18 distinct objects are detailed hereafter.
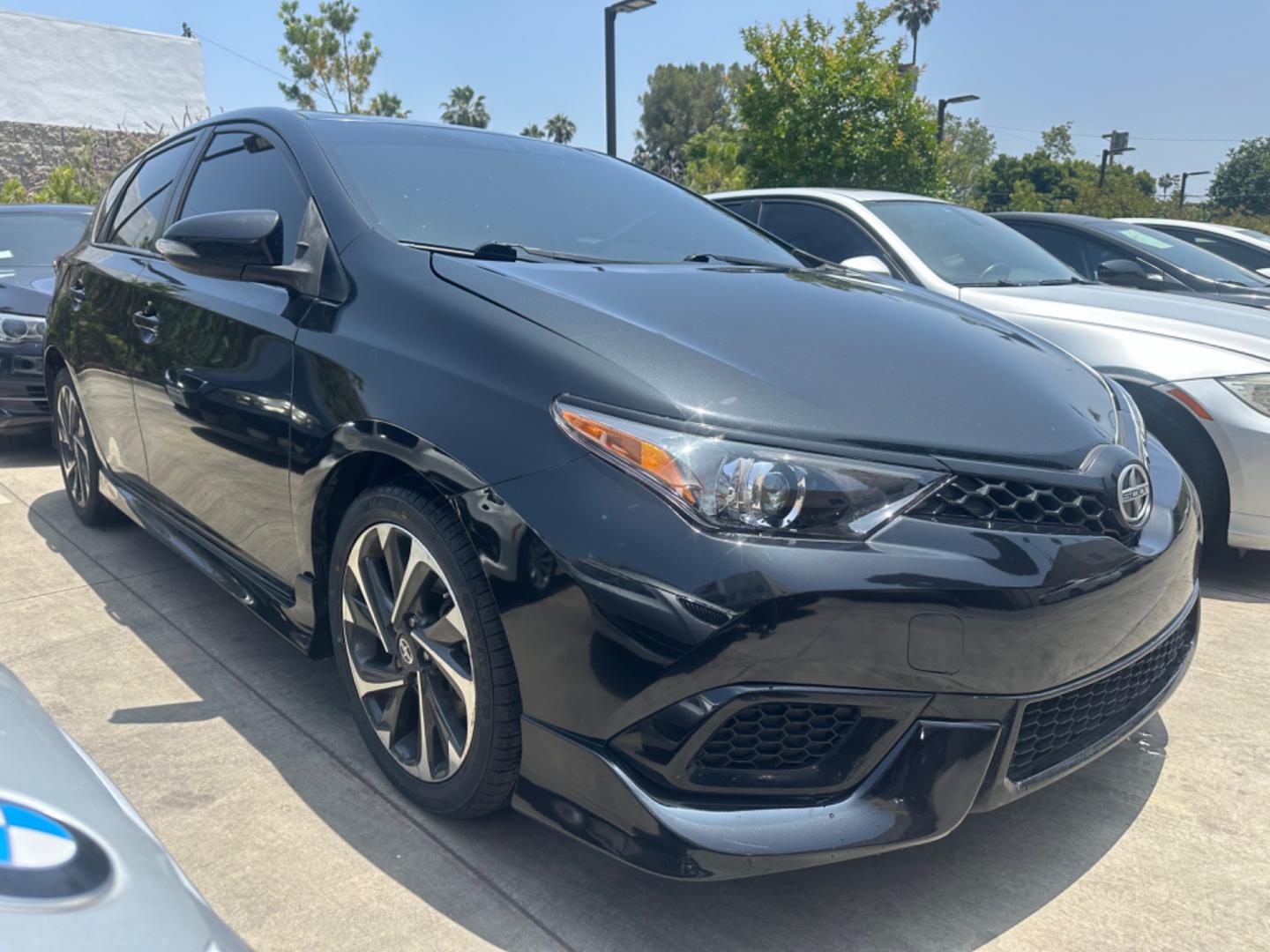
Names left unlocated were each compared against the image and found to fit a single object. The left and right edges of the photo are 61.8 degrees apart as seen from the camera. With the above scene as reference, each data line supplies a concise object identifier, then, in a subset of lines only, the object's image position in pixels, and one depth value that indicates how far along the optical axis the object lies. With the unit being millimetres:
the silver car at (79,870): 918
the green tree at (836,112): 14641
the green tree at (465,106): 72375
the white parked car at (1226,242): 8195
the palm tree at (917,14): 84875
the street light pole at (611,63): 10539
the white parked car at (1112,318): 3777
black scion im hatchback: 1749
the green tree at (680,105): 70688
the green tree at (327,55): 37969
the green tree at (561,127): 87000
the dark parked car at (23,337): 5820
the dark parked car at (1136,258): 5766
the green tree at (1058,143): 71250
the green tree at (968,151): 49841
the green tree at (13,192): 18484
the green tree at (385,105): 42022
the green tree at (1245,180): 66688
